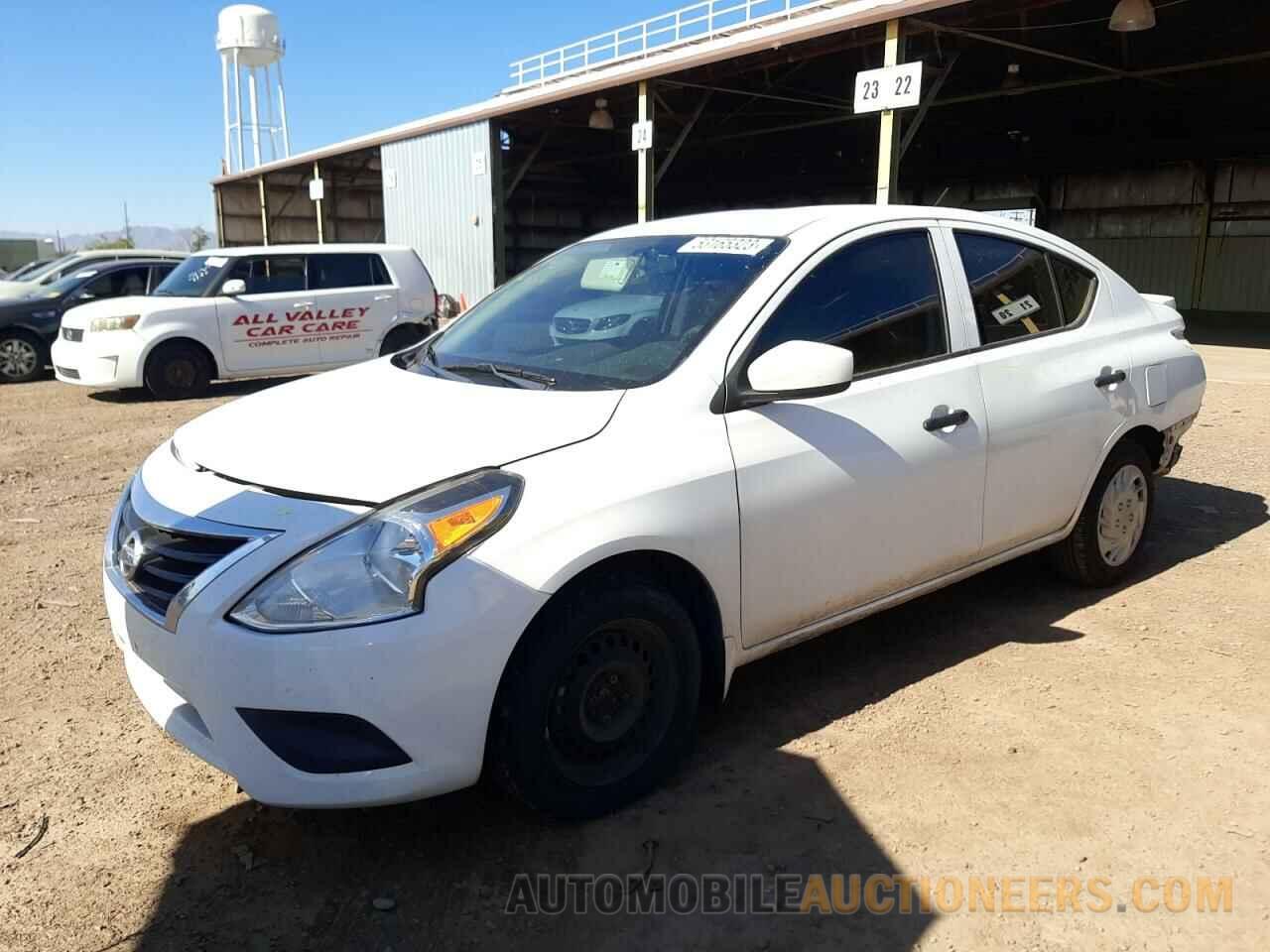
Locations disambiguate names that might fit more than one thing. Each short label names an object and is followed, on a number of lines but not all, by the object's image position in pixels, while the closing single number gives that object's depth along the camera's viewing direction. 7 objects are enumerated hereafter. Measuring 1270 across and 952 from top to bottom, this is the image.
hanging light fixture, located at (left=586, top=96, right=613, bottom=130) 19.05
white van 10.42
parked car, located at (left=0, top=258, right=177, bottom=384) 12.52
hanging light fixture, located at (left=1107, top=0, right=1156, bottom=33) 11.78
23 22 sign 10.71
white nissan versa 2.30
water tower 38.56
